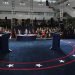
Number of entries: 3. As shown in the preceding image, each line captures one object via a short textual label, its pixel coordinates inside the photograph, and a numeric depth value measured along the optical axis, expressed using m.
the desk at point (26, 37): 7.58
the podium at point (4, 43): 4.52
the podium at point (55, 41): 5.06
